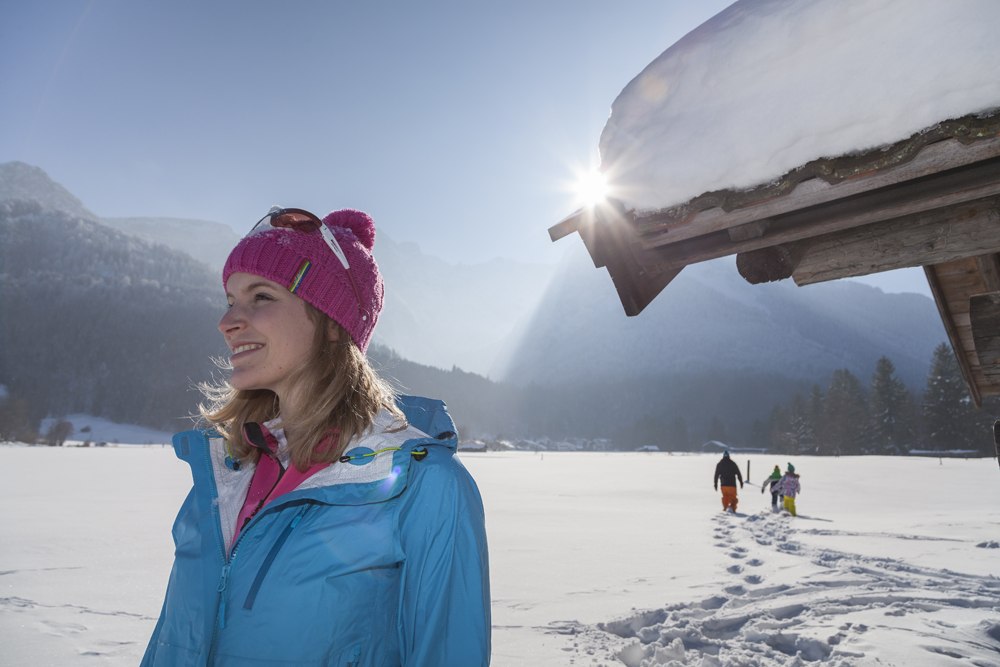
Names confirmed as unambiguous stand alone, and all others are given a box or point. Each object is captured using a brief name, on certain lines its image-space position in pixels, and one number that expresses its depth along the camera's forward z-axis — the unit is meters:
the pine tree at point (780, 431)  80.25
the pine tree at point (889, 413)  66.75
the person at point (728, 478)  14.59
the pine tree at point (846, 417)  69.70
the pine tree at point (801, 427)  75.69
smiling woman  1.24
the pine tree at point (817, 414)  73.69
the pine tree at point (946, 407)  61.94
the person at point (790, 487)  13.98
